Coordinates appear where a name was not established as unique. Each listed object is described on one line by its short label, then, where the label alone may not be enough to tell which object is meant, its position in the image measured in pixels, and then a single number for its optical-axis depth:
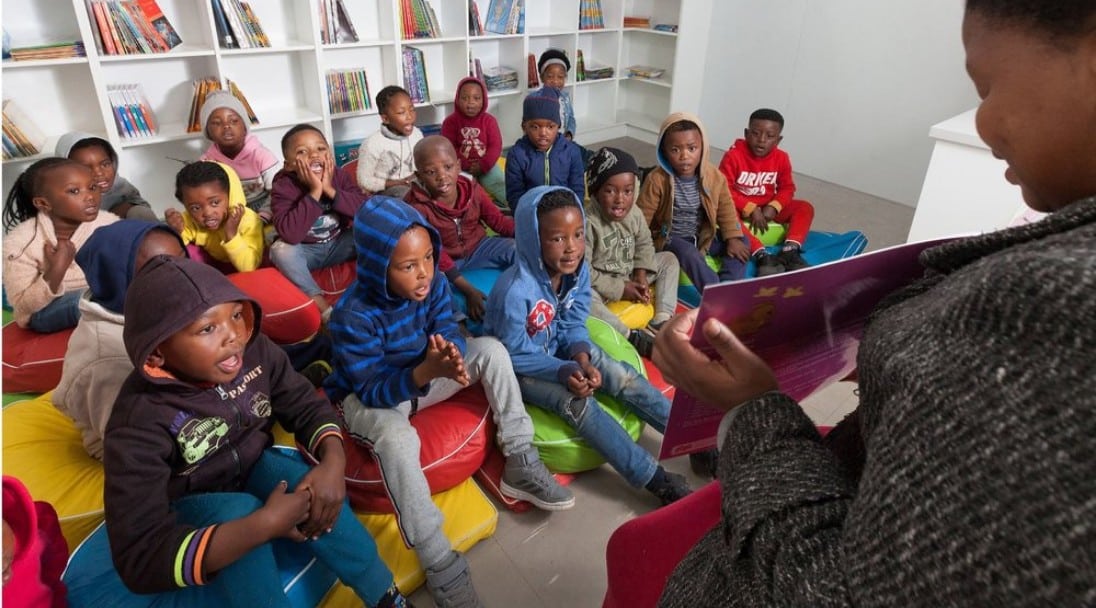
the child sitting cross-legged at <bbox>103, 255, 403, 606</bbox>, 1.18
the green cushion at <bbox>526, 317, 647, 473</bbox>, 1.93
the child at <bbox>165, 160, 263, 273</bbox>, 2.55
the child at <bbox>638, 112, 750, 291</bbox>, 2.95
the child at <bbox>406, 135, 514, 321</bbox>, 2.72
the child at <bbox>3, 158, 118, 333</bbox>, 2.18
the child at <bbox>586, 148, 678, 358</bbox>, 2.61
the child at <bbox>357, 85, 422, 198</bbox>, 3.46
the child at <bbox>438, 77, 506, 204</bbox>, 3.93
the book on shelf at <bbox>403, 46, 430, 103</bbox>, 4.32
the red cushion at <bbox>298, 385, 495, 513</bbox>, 1.72
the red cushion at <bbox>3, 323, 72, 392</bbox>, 2.04
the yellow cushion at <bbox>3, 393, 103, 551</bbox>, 1.53
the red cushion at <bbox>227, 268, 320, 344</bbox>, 2.30
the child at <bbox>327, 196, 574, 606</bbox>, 1.58
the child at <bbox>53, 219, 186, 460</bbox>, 1.56
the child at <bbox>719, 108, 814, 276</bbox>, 3.30
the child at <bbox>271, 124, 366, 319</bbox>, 2.76
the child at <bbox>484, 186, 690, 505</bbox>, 1.89
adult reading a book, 0.35
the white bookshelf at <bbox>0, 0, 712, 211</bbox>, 3.23
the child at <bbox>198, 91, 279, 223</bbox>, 3.21
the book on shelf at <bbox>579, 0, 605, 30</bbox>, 5.20
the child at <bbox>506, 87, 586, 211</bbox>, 3.42
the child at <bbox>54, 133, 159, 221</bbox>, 2.74
